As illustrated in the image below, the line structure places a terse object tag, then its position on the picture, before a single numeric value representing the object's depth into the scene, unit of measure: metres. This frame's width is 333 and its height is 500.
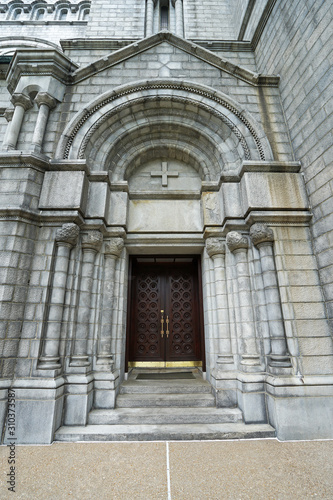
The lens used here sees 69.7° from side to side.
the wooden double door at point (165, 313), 5.18
